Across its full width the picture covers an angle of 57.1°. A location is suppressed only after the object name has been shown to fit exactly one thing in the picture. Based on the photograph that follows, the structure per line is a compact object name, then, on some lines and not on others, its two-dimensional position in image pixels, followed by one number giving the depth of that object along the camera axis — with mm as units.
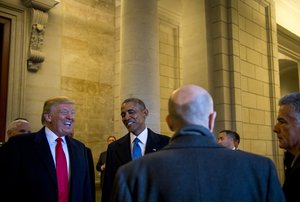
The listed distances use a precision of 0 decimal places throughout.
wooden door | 4912
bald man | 1059
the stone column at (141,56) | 4234
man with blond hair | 2097
